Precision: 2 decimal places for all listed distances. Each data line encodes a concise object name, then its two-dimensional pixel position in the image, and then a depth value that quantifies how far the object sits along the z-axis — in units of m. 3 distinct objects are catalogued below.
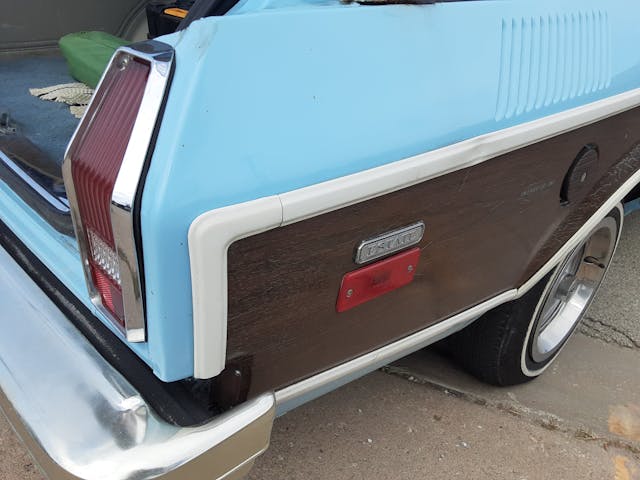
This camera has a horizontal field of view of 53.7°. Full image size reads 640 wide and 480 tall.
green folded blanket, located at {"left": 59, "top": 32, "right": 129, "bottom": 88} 2.81
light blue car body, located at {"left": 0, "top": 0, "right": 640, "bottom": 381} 1.02
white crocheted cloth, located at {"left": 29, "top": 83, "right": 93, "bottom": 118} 2.75
